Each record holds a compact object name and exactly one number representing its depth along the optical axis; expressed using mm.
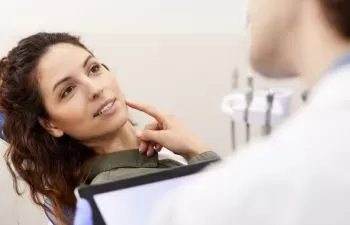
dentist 427
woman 1263
